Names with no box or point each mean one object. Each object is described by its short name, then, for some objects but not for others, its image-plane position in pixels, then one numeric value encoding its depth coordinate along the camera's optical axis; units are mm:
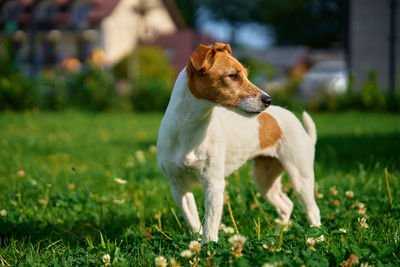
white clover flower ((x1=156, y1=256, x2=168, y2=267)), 2020
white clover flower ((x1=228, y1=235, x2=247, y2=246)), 1947
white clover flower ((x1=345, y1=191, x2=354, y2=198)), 3417
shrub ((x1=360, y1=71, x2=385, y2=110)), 11645
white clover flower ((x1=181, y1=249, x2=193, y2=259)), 2080
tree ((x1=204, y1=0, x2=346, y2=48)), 49125
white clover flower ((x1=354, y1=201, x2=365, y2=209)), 3230
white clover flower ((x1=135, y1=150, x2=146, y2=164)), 4730
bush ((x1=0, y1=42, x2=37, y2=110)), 12273
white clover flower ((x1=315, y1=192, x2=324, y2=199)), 3433
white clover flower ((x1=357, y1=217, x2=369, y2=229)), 2592
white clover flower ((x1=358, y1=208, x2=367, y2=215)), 3109
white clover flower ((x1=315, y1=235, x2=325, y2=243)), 2339
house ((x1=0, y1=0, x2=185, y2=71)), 25938
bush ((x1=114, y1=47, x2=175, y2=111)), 21516
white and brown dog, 2461
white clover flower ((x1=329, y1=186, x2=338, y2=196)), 3463
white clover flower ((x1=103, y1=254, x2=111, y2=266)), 2190
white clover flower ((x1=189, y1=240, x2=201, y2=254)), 2152
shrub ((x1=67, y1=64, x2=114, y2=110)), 12875
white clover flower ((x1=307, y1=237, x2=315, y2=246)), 2254
